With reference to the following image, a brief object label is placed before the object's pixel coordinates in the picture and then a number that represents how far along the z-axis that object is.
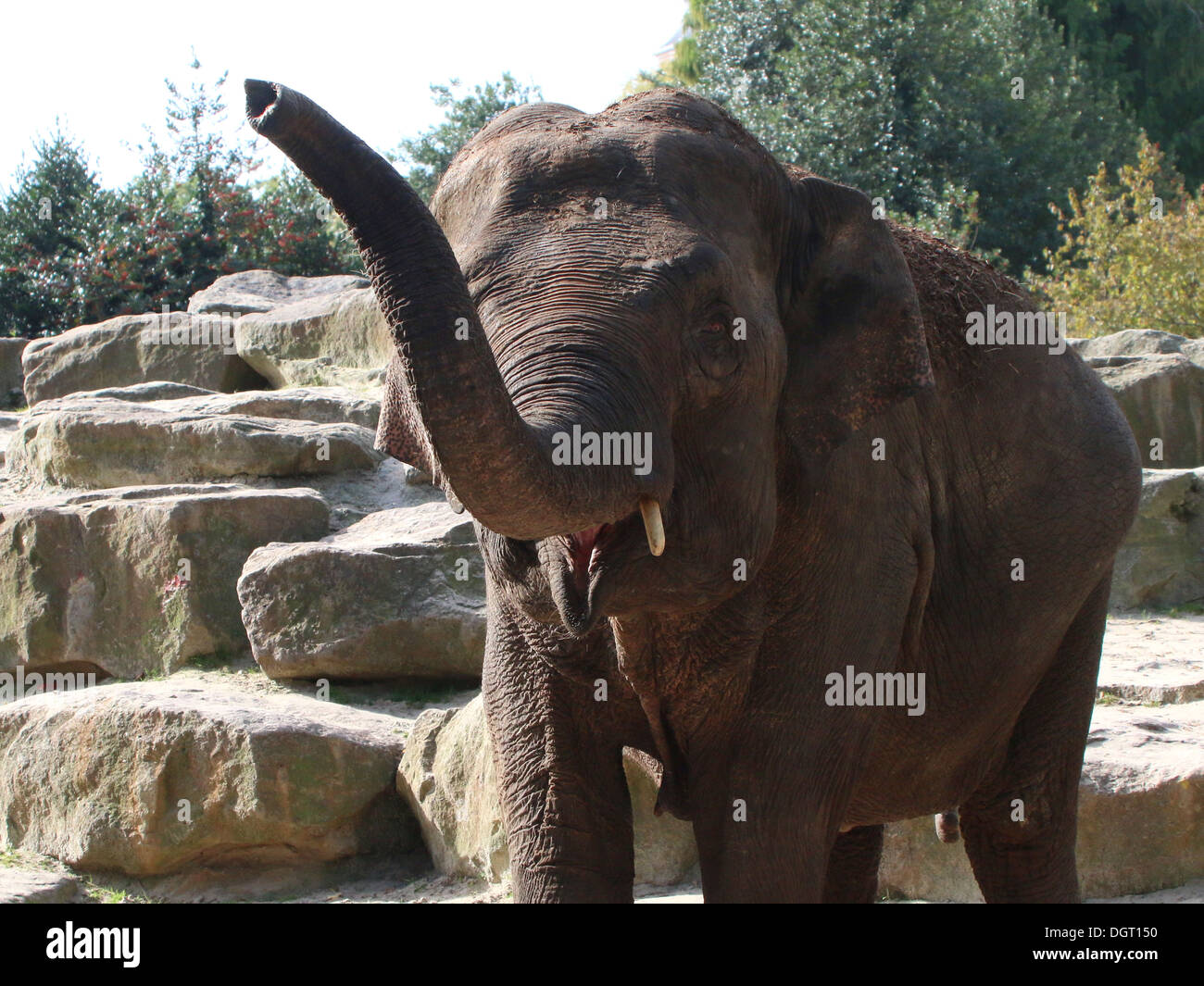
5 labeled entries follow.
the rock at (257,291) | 13.86
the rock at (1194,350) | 13.51
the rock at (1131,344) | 13.36
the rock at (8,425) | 11.91
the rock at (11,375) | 15.68
